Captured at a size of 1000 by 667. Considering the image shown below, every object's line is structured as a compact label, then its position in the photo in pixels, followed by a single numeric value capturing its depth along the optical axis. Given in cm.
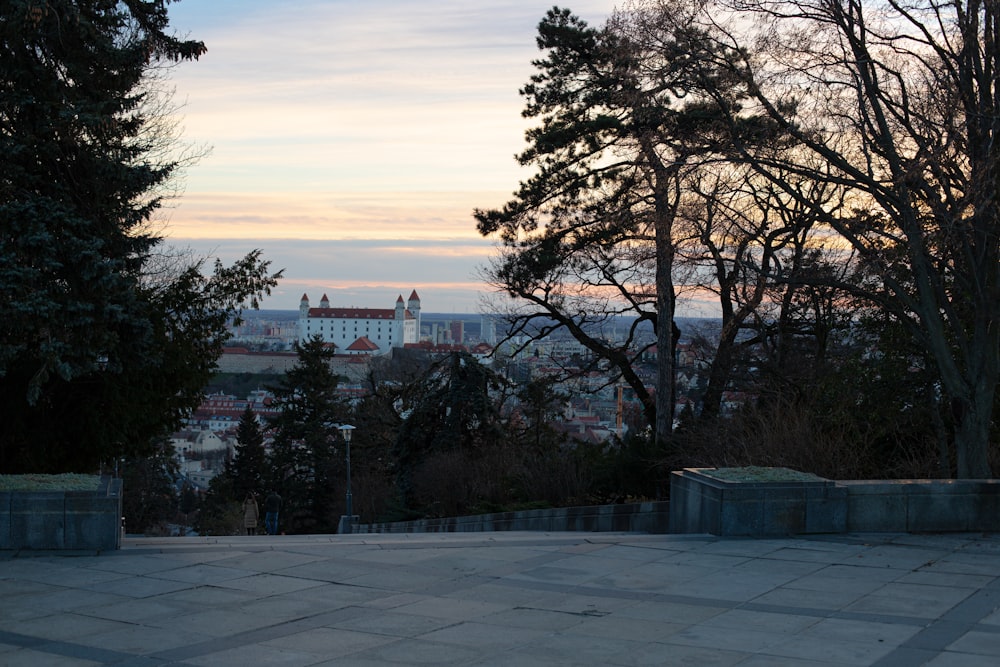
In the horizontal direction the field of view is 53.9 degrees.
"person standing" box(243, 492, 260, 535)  4122
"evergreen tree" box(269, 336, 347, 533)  5078
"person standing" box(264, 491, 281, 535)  2534
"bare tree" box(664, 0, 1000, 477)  1059
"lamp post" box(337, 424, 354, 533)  2864
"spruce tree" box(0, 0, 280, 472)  1578
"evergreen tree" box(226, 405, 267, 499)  5838
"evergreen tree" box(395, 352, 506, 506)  2848
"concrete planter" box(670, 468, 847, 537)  954
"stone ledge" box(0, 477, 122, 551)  849
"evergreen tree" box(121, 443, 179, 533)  4647
